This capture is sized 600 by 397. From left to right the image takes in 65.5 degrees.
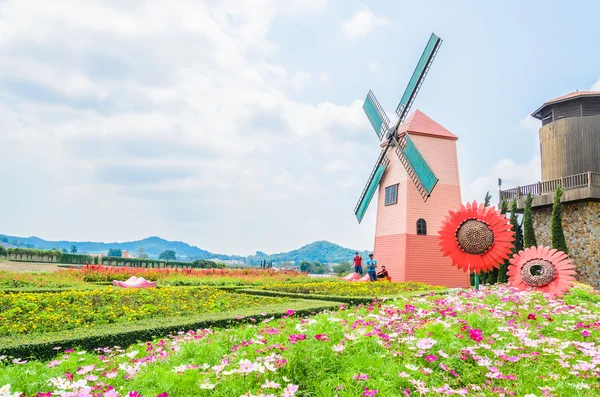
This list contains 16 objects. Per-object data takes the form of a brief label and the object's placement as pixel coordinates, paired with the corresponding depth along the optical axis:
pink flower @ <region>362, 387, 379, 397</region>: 3.16
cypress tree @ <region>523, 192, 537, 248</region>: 19.81
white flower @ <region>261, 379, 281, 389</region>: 2.98
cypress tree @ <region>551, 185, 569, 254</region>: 18.50
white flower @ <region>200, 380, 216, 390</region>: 2.92
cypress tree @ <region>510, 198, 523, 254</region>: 21.00
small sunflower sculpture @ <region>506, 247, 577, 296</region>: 10.86
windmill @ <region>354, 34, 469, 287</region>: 19.62
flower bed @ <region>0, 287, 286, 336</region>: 6.94
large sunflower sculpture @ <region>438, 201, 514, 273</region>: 10.98
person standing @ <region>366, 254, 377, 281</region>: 17.81
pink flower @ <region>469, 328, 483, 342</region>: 4.63
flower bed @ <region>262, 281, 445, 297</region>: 12.07
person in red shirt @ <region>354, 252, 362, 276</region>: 21.77
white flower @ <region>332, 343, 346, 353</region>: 3.73
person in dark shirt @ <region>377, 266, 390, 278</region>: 19.31
